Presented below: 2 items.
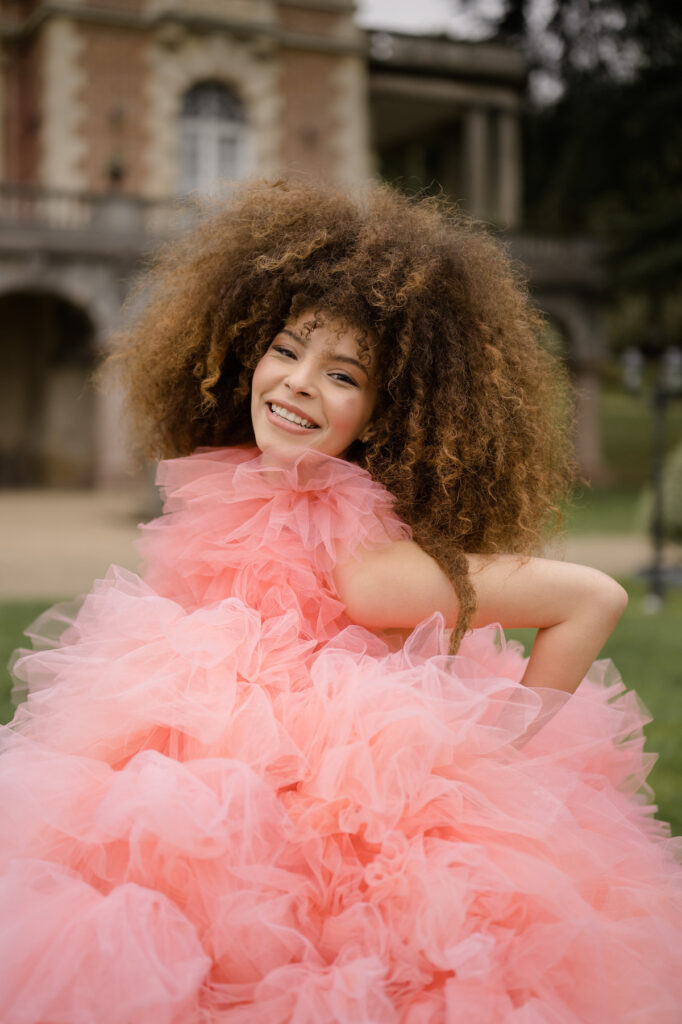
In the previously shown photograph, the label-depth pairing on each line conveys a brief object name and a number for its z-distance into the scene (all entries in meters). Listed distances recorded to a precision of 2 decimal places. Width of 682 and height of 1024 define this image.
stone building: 16.00
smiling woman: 1.52
